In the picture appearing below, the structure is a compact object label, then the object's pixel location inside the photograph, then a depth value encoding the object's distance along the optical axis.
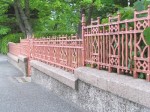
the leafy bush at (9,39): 17.40
